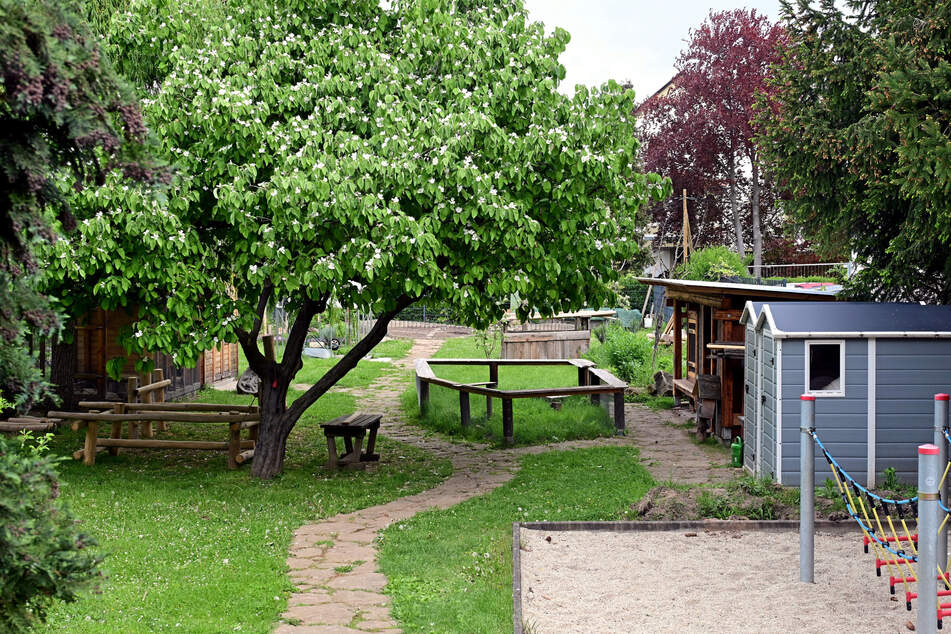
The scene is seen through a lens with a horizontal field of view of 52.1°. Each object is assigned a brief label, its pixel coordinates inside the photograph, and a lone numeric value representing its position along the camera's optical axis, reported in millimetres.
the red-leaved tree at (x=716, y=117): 38094
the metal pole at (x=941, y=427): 7414
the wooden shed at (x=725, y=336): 14320
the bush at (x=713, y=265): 28219
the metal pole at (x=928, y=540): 5969
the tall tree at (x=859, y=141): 11312
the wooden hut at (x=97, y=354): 17391
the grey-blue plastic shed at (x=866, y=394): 11125
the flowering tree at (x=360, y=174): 10250
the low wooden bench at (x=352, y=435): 12961
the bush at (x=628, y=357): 21875
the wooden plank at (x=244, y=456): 13125
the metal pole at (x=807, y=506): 8164
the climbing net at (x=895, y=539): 7016
